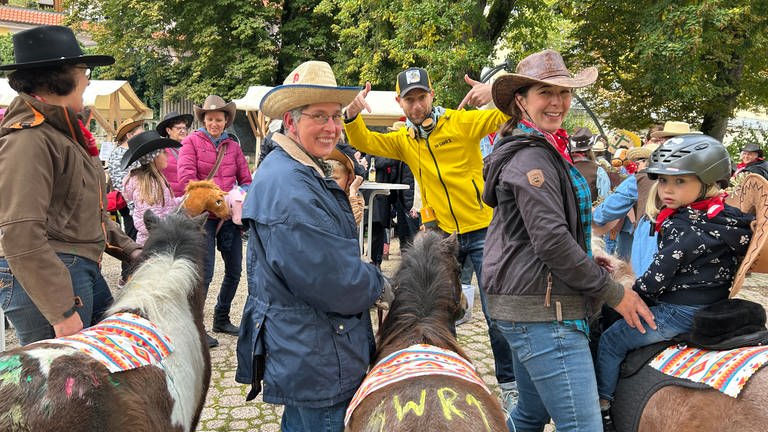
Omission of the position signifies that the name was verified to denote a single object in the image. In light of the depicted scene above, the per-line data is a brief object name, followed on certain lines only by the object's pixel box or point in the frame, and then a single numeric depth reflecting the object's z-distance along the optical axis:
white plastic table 7.27
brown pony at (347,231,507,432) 1.90
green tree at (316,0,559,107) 12.72
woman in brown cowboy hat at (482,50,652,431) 2.21
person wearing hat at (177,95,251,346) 5.42
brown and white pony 2.00
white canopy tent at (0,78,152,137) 14.12
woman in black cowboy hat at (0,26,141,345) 2.31
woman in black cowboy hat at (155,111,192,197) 6.55
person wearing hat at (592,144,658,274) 4.08
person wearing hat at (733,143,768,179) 9.13
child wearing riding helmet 2.41
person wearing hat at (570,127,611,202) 6.45
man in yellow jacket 4.32
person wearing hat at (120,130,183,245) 4.82
